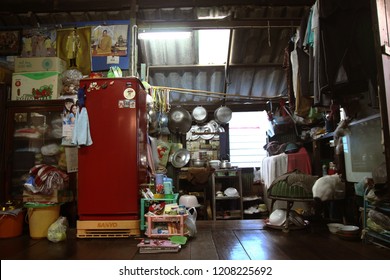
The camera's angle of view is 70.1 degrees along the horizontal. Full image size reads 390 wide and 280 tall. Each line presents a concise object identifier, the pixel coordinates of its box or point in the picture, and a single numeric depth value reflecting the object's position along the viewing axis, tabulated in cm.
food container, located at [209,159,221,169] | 582
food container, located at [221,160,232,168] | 575
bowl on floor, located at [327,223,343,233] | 312
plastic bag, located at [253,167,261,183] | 616
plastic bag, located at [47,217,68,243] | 301
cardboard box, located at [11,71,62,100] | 394
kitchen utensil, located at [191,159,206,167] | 586
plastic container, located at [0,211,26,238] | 327
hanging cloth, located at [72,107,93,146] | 318
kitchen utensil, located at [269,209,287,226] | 335
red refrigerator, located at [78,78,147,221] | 316
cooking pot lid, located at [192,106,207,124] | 605
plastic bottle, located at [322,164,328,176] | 460
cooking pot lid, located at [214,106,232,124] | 597
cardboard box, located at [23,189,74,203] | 324
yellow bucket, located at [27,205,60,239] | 321
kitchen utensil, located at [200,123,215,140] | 623
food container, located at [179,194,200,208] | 508
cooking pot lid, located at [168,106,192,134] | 569
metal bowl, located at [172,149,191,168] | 585
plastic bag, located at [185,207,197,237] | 301
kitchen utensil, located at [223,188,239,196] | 558
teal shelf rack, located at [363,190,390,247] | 252
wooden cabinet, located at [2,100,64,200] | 391
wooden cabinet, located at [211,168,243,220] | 552
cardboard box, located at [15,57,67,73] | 402
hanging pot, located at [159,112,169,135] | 559
